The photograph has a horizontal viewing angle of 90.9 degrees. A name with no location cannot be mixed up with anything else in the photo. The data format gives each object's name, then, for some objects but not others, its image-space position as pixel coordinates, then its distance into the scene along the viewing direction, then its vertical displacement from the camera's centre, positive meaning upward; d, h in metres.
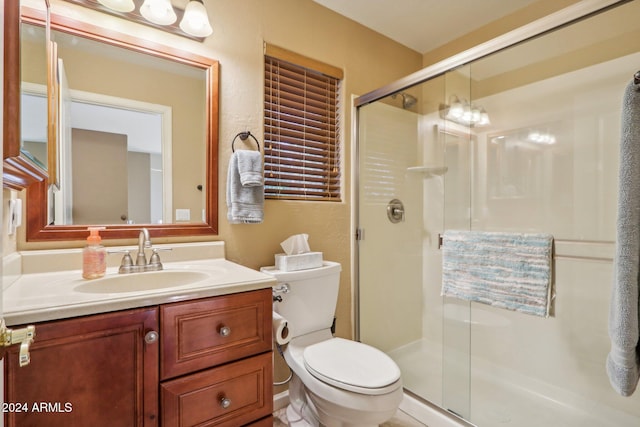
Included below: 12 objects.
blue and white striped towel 1.31 -0.27
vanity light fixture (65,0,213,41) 1.27 +0.83
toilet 1.20 -0.66
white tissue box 1.55 -0.26
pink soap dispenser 1.10 -0.18
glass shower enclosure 1.46 +0.02
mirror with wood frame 1.19 +0.18
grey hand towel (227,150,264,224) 1.48 +0.09
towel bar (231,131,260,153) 1.59 +0.37
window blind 1.74 +0.48
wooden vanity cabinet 0.75 -0.44
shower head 1.91 +0.68
